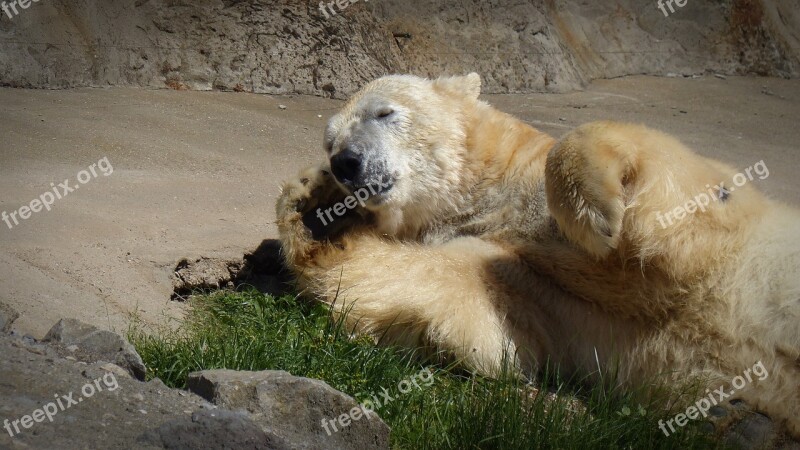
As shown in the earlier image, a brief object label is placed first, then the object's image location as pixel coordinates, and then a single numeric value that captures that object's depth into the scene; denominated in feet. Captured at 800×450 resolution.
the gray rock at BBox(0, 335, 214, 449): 16.28
